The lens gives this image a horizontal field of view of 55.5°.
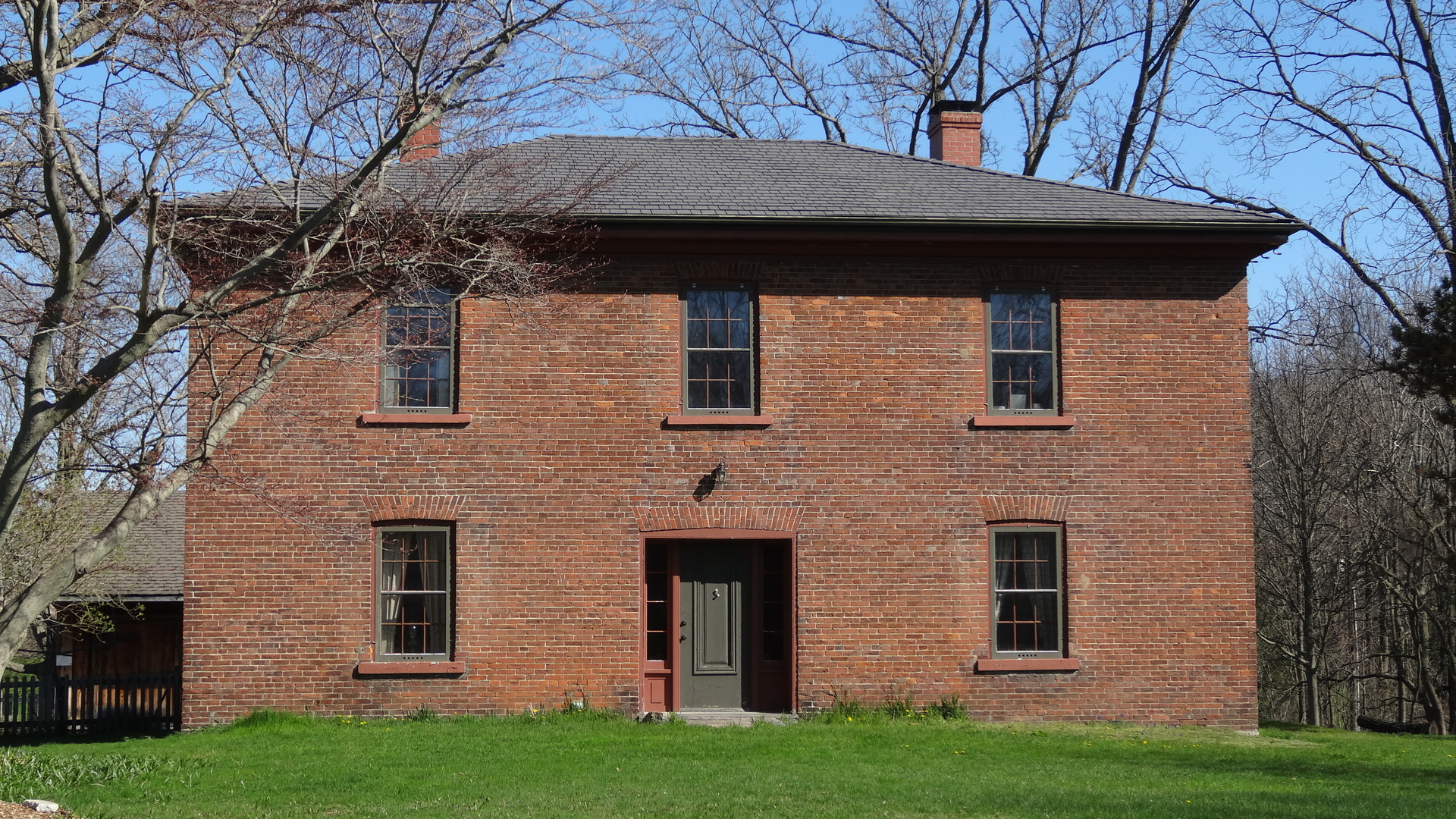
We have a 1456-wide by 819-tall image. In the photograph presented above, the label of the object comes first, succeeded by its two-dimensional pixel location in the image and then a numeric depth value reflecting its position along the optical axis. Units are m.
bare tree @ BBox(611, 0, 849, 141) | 30.72
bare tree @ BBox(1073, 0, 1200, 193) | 29.38
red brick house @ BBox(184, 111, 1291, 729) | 15.38
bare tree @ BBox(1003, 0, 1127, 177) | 30.72
